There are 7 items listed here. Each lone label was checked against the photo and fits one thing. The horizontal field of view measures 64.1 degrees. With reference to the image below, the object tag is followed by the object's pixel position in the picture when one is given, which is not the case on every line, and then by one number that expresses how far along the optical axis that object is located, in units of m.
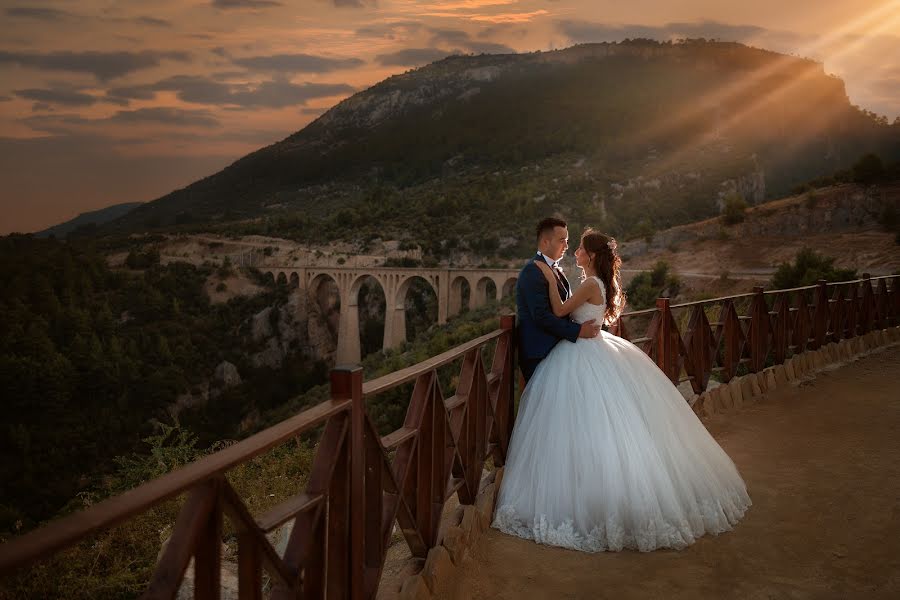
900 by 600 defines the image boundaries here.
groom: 3.97
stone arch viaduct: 44.91
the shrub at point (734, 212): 35.25
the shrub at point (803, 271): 21.07
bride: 3.49
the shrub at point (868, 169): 35.34
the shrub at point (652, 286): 28.27
